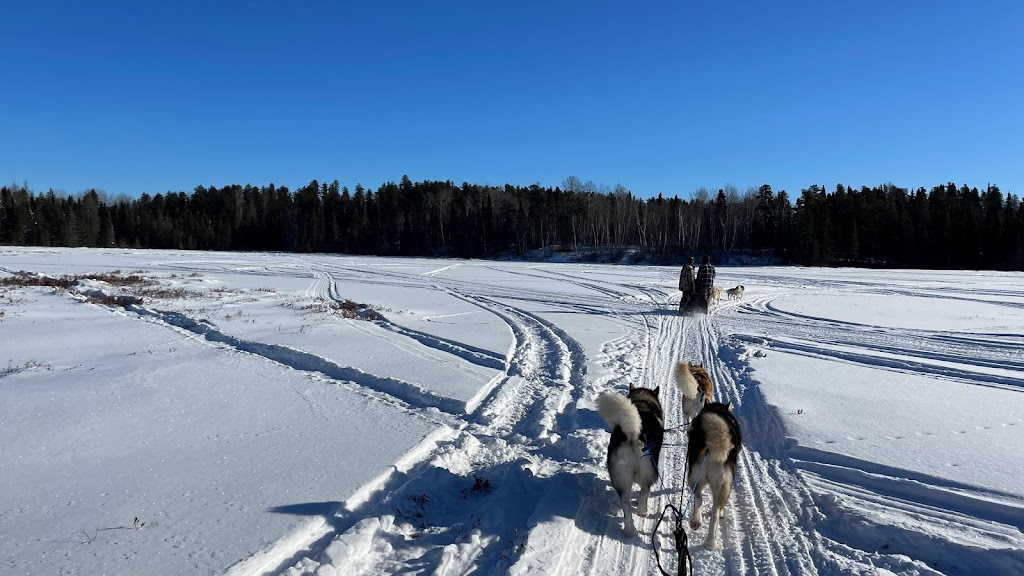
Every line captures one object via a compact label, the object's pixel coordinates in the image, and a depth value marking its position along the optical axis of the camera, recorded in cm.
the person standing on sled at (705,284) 1566
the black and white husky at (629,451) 385
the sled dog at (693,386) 528
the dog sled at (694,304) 1581
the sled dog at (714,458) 386
